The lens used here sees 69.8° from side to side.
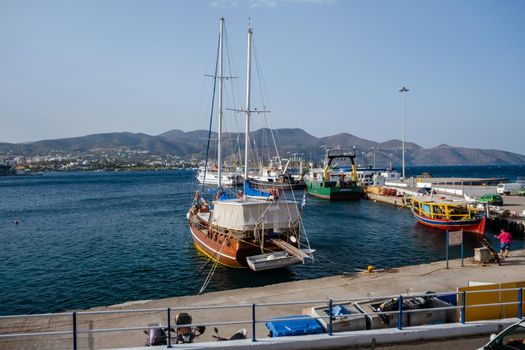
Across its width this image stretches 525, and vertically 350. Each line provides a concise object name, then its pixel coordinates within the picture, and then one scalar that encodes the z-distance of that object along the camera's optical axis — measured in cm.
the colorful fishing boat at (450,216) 3394
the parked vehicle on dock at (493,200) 4262
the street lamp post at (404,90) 8116
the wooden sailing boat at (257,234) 2233
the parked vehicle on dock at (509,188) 5448
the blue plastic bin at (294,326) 952
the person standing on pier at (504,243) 1973
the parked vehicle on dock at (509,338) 732
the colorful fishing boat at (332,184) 6931
